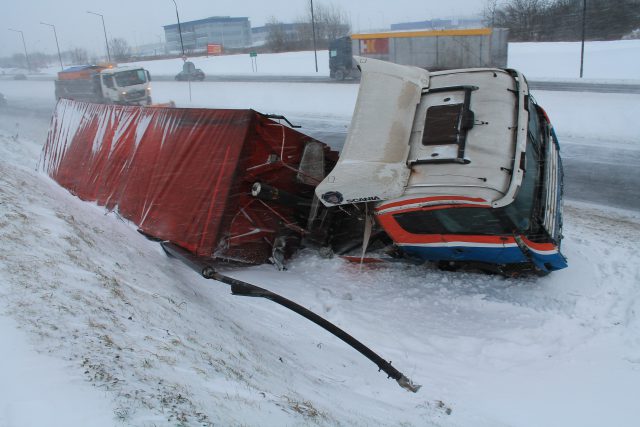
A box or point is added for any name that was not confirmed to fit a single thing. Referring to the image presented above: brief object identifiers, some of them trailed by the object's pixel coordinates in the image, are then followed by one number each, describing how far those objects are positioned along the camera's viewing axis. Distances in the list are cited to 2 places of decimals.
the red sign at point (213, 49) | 66.14
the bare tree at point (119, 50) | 75.19
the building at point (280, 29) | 66.84
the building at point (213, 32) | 87.62
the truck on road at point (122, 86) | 23.73
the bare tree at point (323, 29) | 63.47
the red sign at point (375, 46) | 28.75
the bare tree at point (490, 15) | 43.29
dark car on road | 42.75
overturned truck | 5.09
